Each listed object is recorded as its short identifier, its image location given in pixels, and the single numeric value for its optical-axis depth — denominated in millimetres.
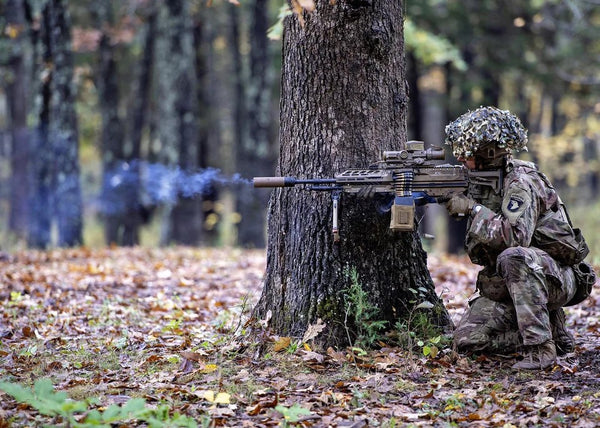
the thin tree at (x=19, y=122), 36250
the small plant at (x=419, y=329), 10805
